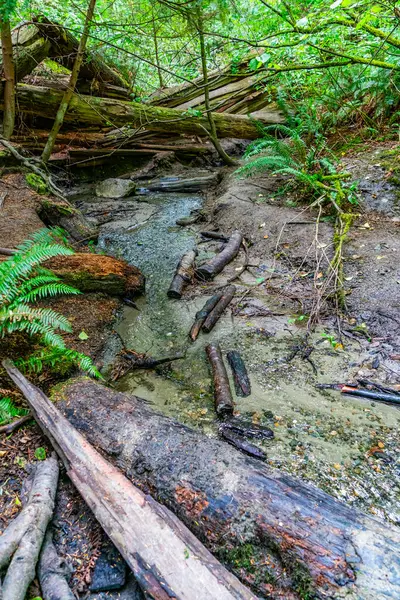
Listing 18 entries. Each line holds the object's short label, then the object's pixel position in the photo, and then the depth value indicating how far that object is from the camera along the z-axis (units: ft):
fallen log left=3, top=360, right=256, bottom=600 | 4.75
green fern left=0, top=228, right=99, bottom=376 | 9.33
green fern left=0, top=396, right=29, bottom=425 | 8.16
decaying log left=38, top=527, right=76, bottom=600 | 5.07
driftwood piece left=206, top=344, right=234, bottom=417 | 9.49
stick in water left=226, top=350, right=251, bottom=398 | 10.23
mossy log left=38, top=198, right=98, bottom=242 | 19.13
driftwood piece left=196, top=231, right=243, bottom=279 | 16.16
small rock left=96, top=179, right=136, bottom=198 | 27.94
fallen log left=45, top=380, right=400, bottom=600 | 4.87
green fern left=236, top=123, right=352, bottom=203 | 17.79
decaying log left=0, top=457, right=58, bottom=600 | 5.02
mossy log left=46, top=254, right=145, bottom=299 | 13.88
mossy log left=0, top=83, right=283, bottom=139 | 27.73
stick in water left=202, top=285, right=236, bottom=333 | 12.96
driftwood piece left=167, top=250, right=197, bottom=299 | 15.05
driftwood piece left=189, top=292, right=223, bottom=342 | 12.76
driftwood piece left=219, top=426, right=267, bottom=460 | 8.13
